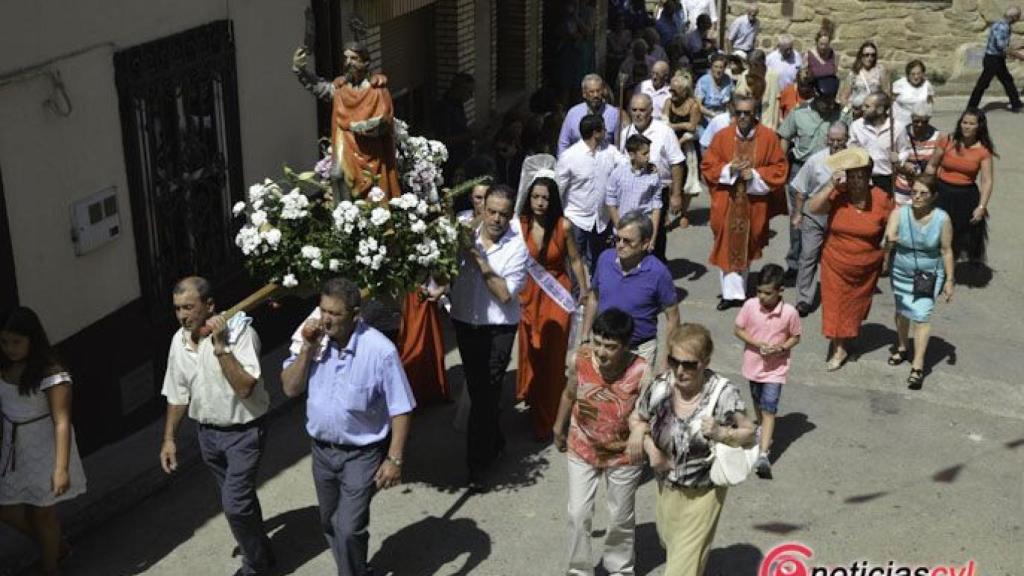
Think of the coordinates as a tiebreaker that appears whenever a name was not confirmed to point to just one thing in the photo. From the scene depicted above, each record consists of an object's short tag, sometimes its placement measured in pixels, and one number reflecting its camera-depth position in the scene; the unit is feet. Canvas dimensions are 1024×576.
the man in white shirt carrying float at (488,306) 25.55
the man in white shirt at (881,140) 38.91
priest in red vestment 36.73
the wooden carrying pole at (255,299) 21.64
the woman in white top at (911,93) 48.75
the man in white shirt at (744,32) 68.44
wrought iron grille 28.22
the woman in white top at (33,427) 21.70
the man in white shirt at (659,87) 45.62
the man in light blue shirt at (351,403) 20.99
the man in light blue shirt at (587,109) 39.04
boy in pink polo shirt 27.25
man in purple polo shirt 25.19
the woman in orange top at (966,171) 37.93
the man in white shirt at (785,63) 55.11
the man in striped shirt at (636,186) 34.30
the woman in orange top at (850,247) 32.22
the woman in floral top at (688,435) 20.08
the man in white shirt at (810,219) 35.04
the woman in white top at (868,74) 50.14
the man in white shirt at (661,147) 37.01
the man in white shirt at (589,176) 34.40
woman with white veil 27.81
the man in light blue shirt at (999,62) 62.28
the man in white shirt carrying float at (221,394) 21.44
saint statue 29.55
